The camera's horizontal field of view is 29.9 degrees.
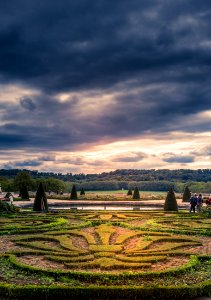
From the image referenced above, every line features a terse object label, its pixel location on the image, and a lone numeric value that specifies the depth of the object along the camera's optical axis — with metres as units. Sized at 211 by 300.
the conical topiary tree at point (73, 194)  50.19
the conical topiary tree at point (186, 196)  47.03
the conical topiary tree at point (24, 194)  46.78
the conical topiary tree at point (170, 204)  32.59
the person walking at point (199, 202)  31.34
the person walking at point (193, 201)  30.48
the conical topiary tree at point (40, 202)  31.44
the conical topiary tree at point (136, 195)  50.85
